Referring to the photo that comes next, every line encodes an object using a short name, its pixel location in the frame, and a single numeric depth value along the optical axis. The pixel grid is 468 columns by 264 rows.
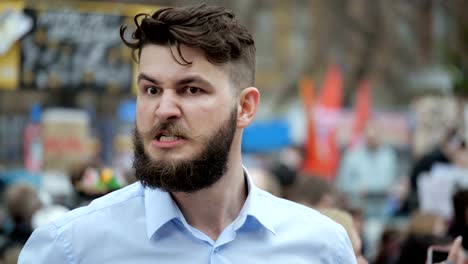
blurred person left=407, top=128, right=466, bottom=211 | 13.07
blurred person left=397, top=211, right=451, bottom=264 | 8.73
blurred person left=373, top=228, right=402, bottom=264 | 12.57
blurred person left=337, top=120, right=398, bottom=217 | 18.36
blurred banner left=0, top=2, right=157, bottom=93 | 14.27
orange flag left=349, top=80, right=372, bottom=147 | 21.93
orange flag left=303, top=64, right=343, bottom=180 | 19.29
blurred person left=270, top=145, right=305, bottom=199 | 13.27
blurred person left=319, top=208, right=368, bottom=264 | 6.39
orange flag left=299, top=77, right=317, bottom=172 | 19.06
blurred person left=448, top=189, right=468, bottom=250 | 9.92
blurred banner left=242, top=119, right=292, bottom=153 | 22.34
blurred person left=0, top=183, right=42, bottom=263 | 10.52
